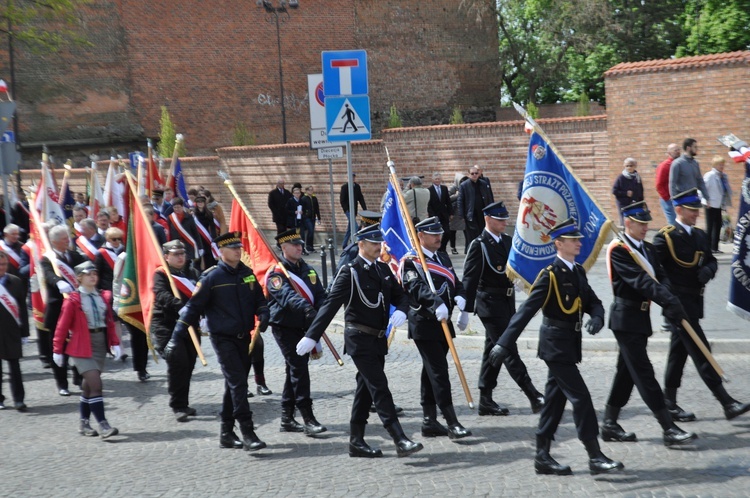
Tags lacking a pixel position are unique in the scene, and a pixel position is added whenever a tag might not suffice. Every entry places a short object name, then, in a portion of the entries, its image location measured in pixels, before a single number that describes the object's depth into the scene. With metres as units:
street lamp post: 37.98
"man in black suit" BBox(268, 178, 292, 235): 24.33
